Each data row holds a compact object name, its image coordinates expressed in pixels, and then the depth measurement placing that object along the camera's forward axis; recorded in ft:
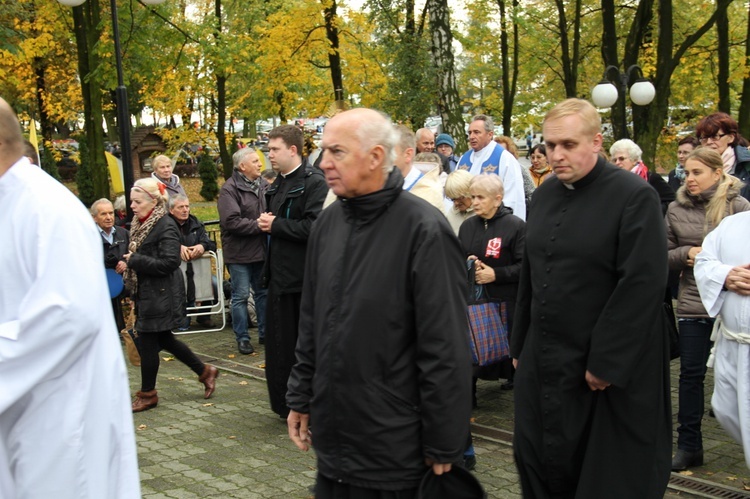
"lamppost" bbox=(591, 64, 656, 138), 59.47
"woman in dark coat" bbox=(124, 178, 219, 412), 25.09
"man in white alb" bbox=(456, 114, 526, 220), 28.60
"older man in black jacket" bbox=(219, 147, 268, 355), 32.35
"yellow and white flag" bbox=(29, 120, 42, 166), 27.55
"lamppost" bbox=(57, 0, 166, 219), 36.68
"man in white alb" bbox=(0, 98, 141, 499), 10.23
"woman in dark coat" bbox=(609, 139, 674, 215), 26.43
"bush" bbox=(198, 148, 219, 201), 108.17
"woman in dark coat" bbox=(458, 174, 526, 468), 22.70
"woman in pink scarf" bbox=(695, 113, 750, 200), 24.64
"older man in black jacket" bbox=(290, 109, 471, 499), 11.08
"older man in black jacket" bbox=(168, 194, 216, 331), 34.12
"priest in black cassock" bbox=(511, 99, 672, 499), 12.87
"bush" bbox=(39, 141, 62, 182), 102.94
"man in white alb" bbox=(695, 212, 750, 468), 16.15
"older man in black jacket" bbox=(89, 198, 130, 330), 33.81
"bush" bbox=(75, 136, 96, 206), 104.42
